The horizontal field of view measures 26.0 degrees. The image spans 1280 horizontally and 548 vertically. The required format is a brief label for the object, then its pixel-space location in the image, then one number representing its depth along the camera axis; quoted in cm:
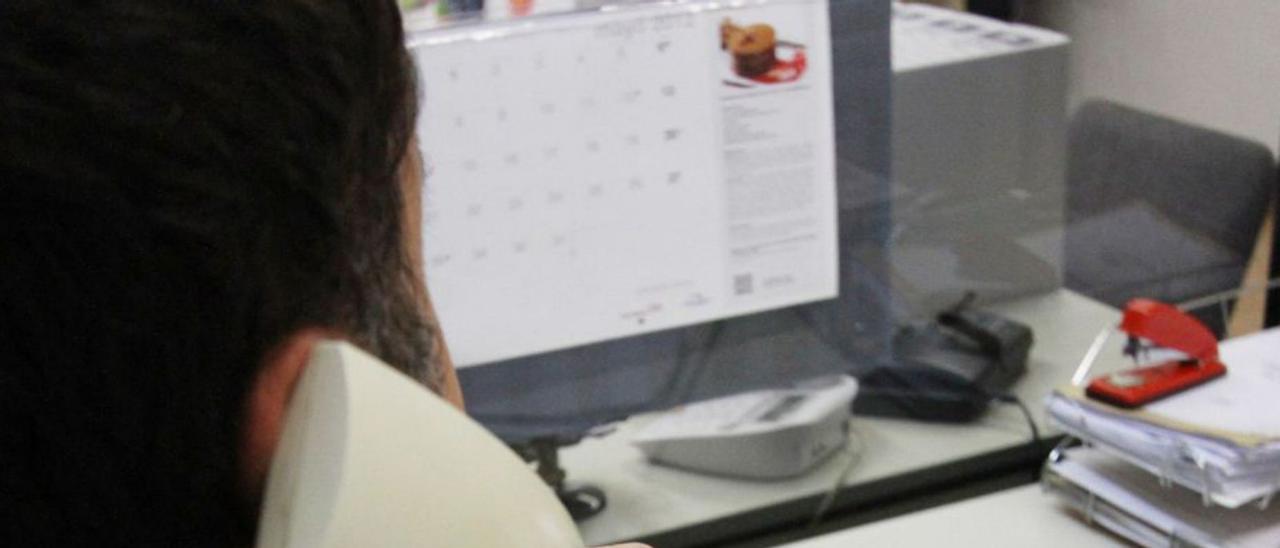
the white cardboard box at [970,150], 295
